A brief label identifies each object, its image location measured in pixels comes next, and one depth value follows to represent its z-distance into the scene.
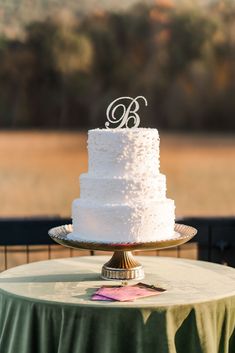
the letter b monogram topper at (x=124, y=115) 2.77
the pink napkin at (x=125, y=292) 2.57
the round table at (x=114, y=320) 2.51
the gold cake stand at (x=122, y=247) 2.64
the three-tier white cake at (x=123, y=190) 2.66
